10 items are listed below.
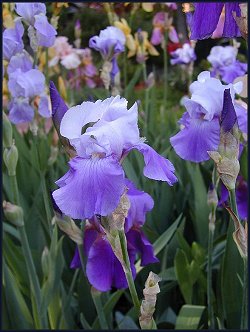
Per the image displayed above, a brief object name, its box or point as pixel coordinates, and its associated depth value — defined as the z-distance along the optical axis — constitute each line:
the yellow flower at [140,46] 2.22
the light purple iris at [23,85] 1.35
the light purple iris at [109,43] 1.65
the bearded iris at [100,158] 0.58
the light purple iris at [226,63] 1.81
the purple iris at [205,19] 0.70
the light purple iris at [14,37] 1.25
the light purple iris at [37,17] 1.26
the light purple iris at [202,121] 0.84
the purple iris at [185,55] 2.38
